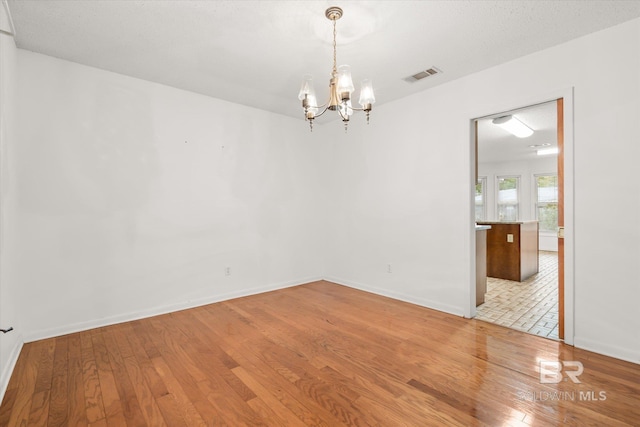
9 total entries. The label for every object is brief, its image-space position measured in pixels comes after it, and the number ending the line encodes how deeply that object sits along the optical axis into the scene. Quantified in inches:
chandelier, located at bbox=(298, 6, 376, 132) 82.8
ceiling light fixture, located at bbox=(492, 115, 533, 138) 184.6
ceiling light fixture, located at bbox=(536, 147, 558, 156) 298.3
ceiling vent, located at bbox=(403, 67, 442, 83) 126.1
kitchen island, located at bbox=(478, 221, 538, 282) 192.4
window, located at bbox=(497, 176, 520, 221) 362.9
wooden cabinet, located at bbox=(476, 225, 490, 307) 146.6
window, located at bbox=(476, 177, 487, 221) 383.2
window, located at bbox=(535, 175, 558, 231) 338.3
